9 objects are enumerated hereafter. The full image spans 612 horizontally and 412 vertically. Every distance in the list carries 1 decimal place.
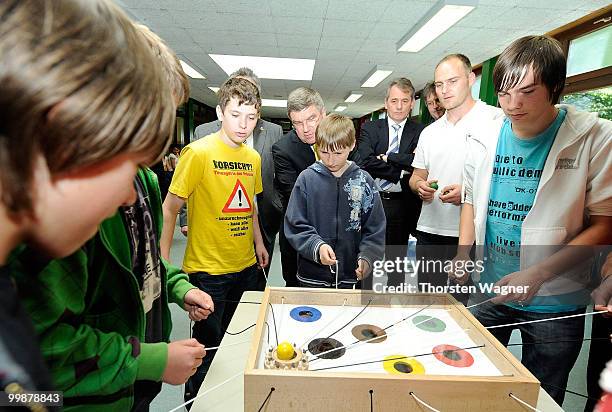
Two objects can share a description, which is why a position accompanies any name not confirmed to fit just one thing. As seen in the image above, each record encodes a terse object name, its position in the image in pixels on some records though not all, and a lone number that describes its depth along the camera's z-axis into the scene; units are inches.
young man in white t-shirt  79.0
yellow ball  30.6
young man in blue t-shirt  44.9
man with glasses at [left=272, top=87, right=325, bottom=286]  81.3
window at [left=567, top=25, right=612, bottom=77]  153.2
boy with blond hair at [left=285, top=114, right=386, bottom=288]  64.7
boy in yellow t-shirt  61.2
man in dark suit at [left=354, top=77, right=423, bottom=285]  96.9
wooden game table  32.5
